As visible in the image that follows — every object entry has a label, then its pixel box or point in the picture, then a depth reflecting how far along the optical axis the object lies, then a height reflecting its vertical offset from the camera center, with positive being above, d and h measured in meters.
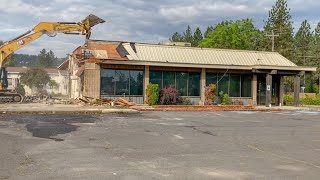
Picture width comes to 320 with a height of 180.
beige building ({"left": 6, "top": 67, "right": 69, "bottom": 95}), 59.51 +2.57
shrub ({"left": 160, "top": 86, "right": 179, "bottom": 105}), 22.34 -0.40
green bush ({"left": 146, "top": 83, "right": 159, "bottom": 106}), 22.04 -0.25
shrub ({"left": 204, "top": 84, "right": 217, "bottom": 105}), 23.89 -0.22
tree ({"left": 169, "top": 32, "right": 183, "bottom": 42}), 95.19 +18.78
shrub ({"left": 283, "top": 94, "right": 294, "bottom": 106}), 28.43 -0.85
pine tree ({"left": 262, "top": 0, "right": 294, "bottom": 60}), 49.00 +11.37
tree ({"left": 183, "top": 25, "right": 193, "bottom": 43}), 90.80 +17.97
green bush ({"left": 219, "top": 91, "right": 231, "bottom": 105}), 24.28 -0.57
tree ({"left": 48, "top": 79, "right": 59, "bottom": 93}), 59.06 +1.23
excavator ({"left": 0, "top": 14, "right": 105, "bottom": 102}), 22.02 +4.39
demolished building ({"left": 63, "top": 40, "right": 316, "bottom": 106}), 22.27 +1.68
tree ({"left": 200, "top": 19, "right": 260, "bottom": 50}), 47.77 +9.57
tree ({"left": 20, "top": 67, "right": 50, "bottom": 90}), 53.88 +2.28
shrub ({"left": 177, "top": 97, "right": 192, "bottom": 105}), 23.12 -0.82
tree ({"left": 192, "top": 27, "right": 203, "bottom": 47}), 89.35 +17.75
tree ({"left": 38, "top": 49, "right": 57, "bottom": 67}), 106.51 +12.07
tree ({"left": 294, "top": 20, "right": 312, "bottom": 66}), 72.19 +14.08
